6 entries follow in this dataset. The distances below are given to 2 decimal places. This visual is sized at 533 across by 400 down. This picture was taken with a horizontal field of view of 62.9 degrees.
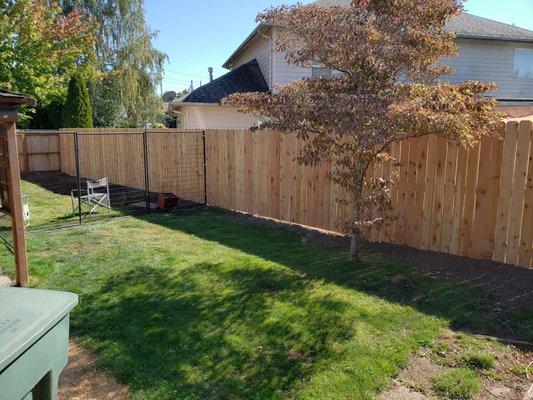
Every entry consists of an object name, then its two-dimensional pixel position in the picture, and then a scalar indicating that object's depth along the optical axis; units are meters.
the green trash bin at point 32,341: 1.68
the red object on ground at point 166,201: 9.94
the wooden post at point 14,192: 5.00
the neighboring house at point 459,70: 15.05
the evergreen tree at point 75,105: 18.11
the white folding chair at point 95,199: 9.73
